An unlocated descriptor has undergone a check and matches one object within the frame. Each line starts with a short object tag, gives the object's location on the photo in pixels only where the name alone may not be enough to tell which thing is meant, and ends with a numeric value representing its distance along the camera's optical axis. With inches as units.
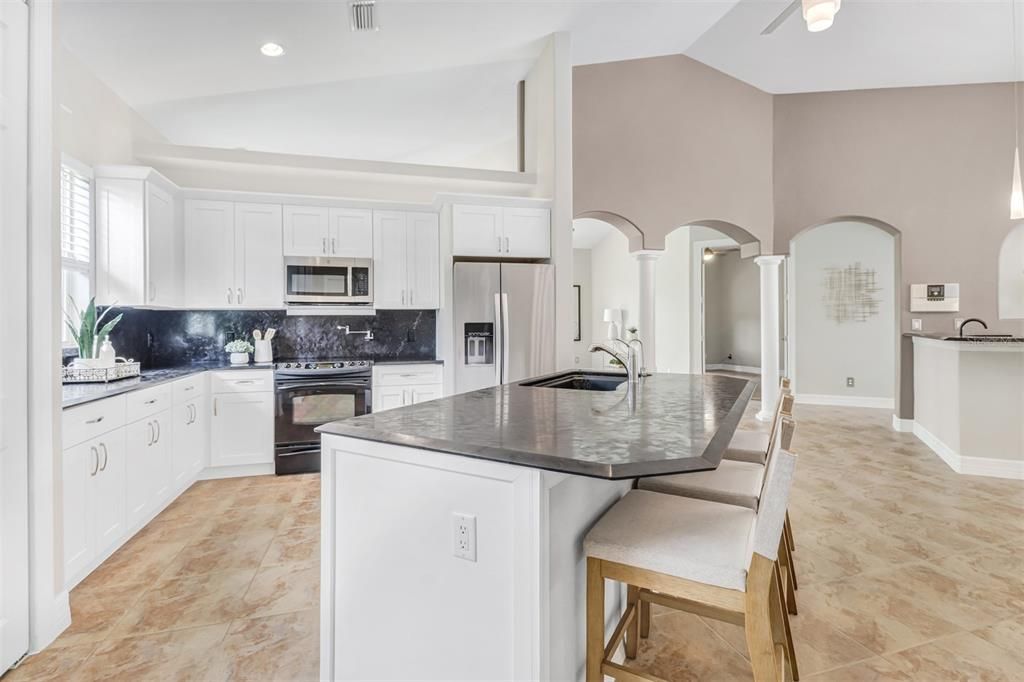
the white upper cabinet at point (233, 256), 161.2
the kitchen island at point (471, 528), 46.4
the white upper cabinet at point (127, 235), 135.3
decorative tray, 113.4
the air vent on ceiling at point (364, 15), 126.7
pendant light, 136.1
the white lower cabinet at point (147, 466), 110.2
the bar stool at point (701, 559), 46.1
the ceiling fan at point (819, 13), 103.3
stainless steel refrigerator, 164.6
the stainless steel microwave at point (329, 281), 169.9
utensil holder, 170.7
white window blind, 124.4
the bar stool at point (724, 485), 66.8
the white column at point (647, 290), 211.1
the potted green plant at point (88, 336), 117.2
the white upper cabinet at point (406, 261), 178.9
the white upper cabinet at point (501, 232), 171.6
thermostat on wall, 213.8
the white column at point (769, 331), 233.0
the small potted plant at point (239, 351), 168.4
